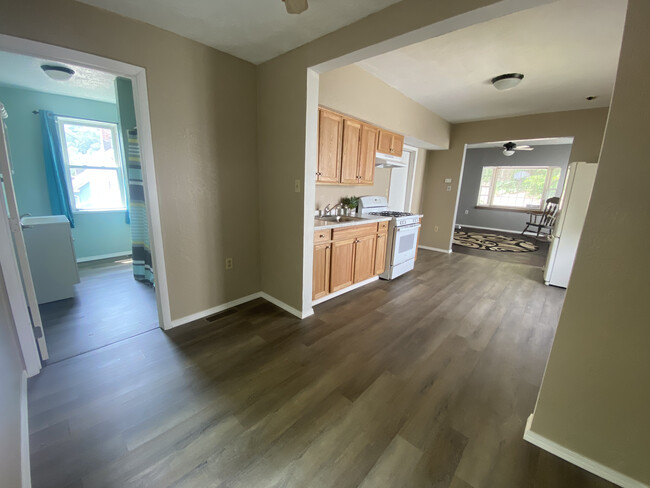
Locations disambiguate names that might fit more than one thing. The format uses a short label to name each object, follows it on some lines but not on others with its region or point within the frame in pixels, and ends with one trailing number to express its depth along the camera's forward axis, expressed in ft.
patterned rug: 19.89
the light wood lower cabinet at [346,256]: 9.38
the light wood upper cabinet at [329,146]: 9.41
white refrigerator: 11.02
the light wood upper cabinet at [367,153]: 11.29
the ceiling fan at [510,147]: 18.18
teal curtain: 12.10
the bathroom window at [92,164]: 13.26
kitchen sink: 10.98
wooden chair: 22.22
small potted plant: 12.40
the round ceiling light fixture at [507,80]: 9.42
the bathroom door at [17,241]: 5.40
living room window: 24.68
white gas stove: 12.28
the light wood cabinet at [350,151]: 10.41
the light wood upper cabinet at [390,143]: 12.32
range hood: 12.85
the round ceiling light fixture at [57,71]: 8.66
